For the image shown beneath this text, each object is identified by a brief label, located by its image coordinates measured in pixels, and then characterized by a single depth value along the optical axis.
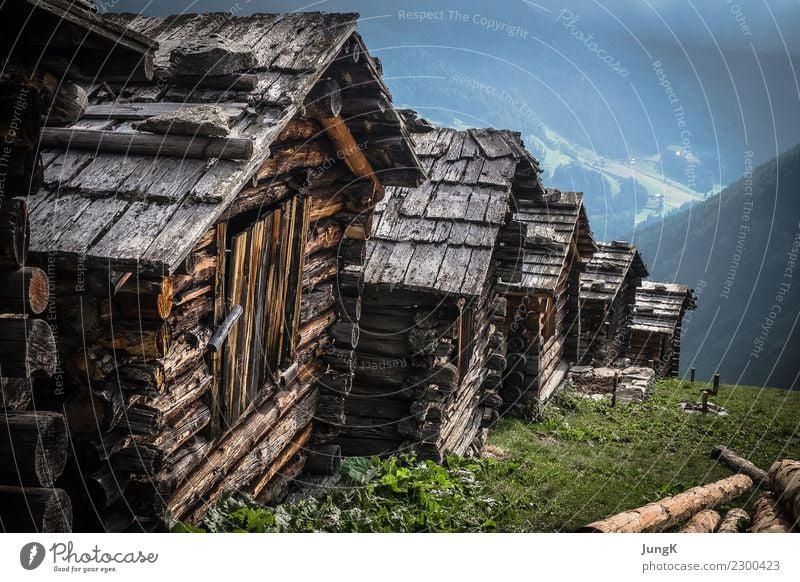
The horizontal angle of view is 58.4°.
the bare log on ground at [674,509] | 5.42
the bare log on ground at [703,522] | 5.86
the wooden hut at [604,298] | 18.86
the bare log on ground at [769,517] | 5.59
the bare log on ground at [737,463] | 9.34
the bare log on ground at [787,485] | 5.84
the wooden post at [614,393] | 14.91
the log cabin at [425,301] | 8.41
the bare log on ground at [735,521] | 5.98
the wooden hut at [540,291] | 12.77
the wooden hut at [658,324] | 23.30
